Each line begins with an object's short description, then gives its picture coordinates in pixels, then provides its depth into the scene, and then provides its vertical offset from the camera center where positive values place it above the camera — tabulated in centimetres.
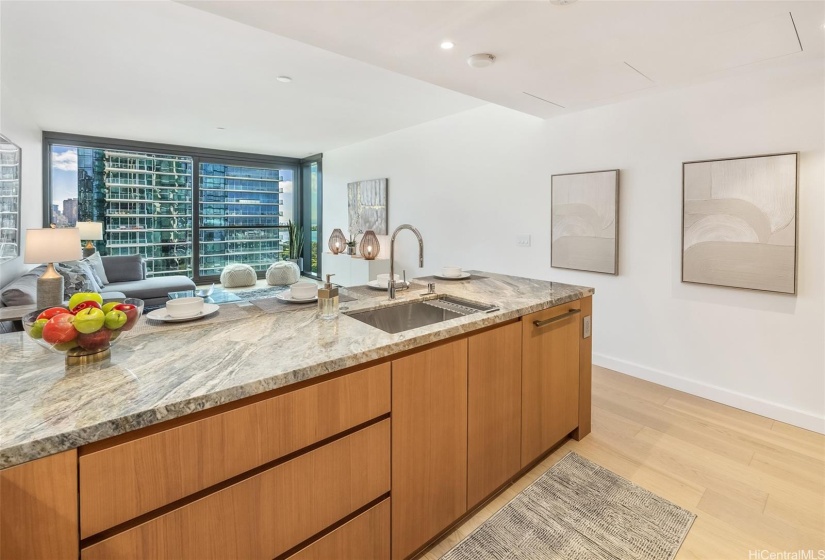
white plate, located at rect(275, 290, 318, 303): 190 -13
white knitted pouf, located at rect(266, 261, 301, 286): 670 -7
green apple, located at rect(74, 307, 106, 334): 108 -14
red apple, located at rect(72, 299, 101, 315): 118 -11
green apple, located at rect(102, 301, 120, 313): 116 -11
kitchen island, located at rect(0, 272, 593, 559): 84 -45
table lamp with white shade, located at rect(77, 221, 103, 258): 510 +49
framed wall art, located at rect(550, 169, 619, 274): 340 +45
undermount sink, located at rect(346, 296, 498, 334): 197 -22
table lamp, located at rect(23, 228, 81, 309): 268 +12
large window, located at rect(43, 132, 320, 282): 622 +122
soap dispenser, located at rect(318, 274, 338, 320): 169 -13
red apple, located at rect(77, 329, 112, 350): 113 -20
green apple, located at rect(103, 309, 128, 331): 113 -14
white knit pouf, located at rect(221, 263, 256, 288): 661 -10
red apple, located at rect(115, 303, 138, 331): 120 -13
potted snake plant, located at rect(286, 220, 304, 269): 815 +57
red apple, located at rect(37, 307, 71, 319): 112 -12
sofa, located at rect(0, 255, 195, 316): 312 -16
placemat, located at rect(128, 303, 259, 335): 149 -20
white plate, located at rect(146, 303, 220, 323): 156 -18
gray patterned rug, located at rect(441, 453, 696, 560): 162 -111
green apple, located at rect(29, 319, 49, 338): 110 -17
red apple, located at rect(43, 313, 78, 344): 106 -16
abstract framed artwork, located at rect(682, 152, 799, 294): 257 +34
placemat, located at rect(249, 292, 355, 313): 181 -16
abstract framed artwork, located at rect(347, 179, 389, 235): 586 +100
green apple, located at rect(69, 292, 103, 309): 120 -9
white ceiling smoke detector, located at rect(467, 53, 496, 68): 237 +127
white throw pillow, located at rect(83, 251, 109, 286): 488 +4
